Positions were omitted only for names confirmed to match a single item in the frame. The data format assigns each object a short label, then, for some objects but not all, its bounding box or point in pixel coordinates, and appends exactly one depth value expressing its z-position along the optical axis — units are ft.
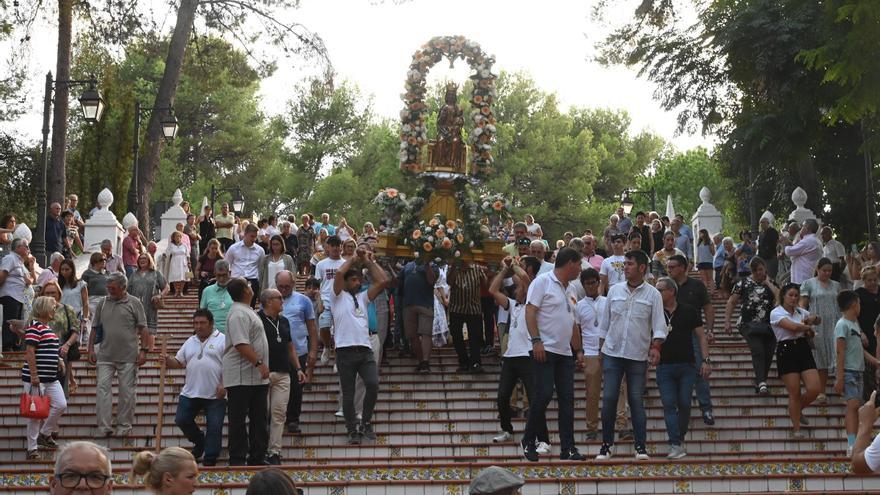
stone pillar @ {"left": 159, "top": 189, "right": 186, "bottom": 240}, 111.65
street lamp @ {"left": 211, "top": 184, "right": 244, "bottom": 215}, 147.16
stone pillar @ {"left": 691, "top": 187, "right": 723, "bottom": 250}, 102.12
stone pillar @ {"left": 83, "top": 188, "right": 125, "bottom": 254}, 93.15
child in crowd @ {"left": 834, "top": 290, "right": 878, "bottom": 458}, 45.96
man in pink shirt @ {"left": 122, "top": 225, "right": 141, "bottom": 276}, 81.20
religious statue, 74.33
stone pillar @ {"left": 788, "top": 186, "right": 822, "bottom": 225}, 94.63
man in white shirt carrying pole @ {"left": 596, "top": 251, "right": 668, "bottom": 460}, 41.47
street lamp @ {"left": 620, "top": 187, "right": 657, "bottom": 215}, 126.52
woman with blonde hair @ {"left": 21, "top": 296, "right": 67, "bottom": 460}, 45.52
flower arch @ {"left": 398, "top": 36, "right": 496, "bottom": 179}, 71.87
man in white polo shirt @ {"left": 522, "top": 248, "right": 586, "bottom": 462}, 41.06
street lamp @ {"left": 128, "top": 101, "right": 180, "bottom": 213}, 98.22
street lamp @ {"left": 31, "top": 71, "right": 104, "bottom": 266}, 79.05
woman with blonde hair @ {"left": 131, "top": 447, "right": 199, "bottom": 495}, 20.68
